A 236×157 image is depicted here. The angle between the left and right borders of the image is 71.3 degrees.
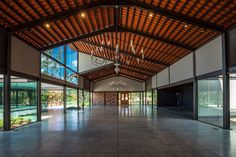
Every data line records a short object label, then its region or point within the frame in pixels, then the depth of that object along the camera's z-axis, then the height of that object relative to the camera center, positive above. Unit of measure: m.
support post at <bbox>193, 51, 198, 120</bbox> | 9.40 -0.60
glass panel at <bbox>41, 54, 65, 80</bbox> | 10.14 +1.15
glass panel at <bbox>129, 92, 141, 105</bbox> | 26.34 -2.28
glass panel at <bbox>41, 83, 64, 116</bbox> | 14.33 -1.30
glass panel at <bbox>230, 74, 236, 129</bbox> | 7.06 -0.51
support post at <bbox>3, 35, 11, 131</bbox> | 6.70 -0.09
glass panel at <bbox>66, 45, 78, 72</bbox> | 14.99 +2.52
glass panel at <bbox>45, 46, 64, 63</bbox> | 11.10 +2.23
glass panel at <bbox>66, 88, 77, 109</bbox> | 15.07 -1.33
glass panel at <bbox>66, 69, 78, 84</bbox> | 14.74 +0.73
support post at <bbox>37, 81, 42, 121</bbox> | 9.43 -0.91
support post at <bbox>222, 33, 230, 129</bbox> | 6.77 -0.15
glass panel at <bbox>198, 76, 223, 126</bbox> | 7.36 -0.84
